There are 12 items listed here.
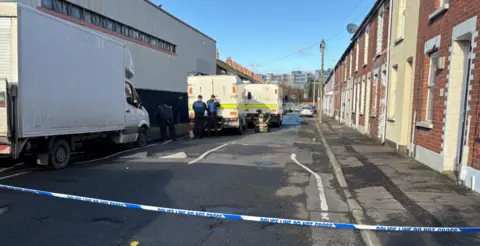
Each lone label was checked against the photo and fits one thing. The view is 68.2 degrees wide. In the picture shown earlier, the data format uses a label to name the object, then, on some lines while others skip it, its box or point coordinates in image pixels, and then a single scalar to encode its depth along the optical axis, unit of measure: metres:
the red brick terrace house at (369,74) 15.23
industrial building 15.53
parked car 48.19
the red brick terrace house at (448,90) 6.80
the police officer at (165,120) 15.80
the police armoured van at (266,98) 25.14
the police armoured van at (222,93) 17.98
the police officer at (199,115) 16.98
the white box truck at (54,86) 6.91
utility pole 35.62
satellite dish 27.09
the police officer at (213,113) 17.36
